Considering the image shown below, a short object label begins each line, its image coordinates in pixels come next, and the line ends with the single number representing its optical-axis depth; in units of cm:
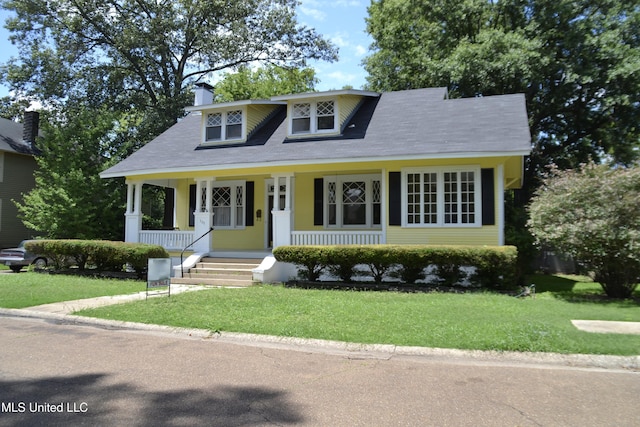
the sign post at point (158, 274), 977
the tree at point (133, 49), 2778
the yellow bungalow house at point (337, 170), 1279
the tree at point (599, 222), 980
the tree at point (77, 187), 1989
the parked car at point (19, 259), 1789
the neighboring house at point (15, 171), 2561
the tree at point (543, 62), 1969
